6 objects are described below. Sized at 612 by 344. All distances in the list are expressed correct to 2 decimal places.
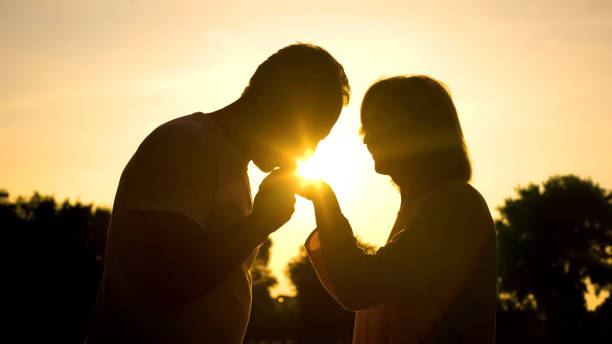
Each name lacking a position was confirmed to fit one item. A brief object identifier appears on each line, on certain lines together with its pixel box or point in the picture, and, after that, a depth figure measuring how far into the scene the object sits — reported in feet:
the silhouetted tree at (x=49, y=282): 110.22
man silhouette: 7.08
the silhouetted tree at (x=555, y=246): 142.51
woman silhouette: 8.79
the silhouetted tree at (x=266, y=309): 205.02
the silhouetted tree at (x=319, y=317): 157.69
